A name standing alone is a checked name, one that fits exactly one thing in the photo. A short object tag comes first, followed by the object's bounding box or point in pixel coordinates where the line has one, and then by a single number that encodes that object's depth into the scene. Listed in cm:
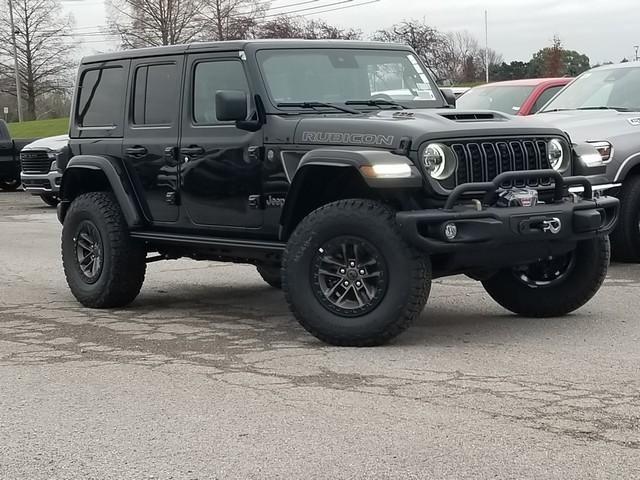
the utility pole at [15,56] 7044
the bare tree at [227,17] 5859
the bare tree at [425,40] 4074
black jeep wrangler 674
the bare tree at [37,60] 7838
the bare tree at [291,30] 5281
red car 1373
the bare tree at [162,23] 6128
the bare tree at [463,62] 4881
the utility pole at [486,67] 5791
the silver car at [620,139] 1034
